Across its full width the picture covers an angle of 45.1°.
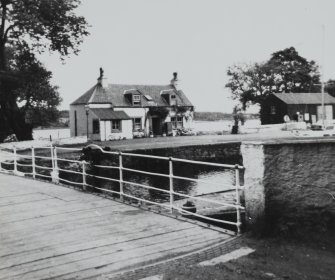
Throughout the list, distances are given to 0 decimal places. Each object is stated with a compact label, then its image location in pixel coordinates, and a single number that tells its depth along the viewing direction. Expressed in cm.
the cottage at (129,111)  4188
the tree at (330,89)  7706
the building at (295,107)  5641
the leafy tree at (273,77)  7025
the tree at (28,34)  3178
